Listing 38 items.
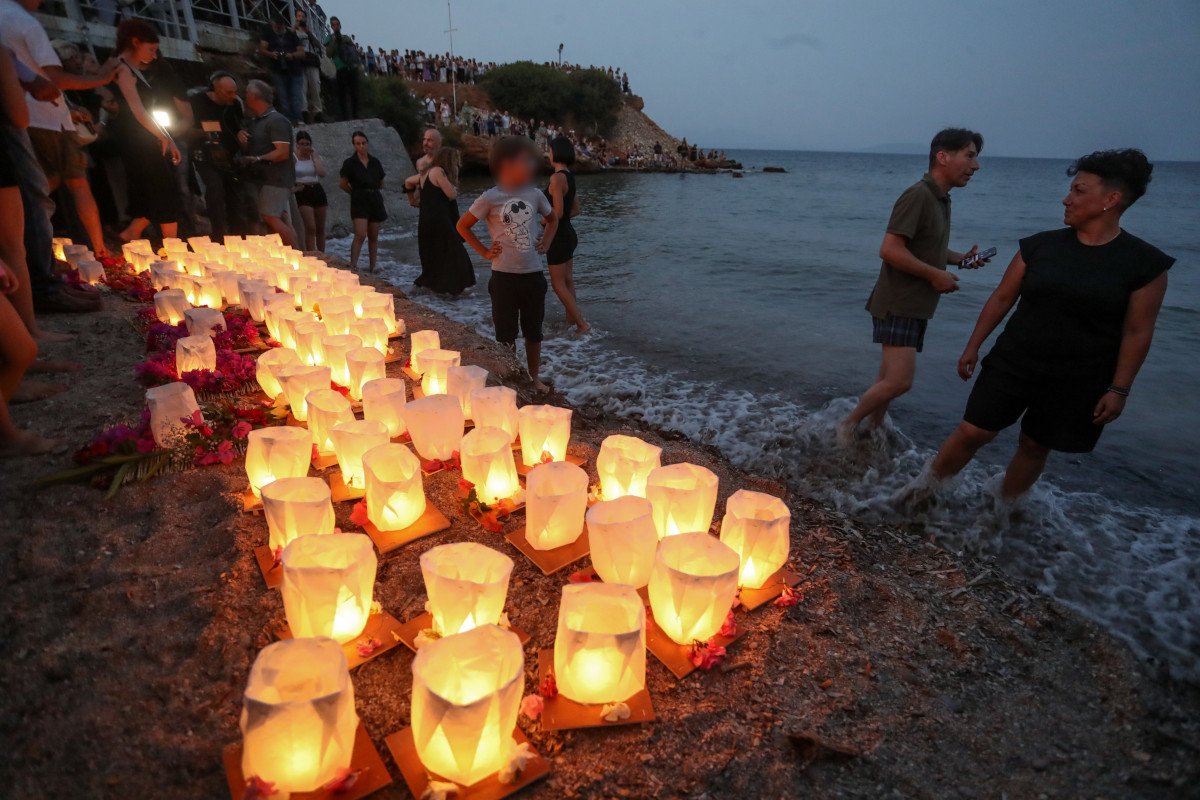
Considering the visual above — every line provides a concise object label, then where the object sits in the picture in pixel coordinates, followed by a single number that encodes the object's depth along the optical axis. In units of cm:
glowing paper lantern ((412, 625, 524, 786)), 144
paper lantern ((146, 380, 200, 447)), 296
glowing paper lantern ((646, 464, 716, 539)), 245
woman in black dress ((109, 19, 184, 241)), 584
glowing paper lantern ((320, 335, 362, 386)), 389
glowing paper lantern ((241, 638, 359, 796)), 140
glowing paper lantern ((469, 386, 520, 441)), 321
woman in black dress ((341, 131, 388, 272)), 776
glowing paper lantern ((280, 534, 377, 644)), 184
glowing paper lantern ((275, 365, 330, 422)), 337
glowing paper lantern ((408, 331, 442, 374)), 421
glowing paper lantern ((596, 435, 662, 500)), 270
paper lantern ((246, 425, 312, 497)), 263
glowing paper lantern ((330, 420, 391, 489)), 278
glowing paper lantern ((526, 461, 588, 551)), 242
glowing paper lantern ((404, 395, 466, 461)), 301
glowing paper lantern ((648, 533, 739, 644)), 194
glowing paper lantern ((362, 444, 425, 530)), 248
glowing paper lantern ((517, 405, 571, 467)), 307
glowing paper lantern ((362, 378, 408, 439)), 319
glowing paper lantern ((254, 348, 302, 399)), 369
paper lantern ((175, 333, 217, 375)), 377
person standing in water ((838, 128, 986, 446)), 331
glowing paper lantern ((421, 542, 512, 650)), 190
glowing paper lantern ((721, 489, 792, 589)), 225
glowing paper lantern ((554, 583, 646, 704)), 173
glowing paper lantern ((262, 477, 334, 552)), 221
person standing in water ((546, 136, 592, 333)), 516
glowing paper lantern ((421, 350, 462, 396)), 382
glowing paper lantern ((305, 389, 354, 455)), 299
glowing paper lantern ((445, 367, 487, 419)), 347
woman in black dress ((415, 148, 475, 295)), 705
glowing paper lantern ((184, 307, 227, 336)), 427
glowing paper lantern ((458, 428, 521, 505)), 275
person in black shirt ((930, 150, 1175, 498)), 255
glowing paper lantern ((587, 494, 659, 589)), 214
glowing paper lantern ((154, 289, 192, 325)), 476
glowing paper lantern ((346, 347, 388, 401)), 365
